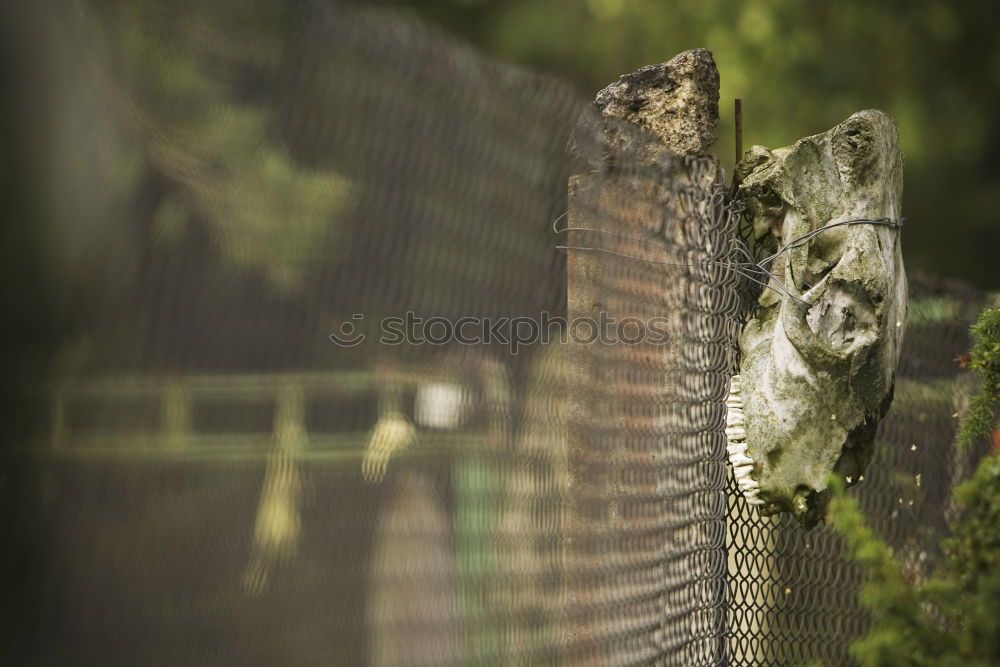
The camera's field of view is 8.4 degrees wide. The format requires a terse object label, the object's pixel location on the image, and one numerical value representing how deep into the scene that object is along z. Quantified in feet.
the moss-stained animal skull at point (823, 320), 18.88
